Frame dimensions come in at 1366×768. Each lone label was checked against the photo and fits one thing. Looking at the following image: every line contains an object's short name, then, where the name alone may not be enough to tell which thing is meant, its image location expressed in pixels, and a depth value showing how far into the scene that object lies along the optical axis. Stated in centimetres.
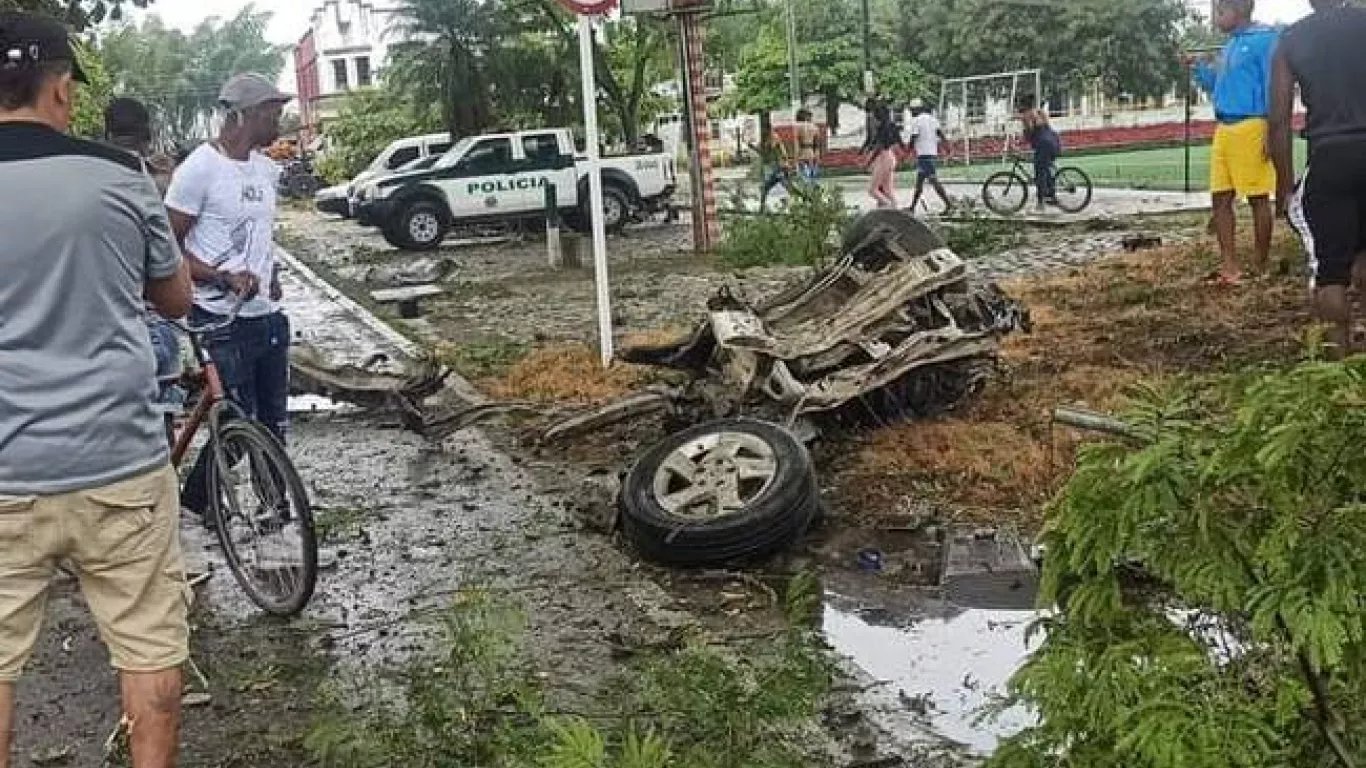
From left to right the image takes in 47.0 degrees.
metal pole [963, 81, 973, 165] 3821
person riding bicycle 2306
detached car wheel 603
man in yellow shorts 1027
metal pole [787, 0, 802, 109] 4762
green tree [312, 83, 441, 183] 4828
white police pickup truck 2612
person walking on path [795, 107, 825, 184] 2746
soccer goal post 3662
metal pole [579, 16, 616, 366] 1022
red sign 979
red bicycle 575
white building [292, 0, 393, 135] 10344
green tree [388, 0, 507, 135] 3161
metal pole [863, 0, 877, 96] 4651
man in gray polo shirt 348
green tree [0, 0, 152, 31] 1096
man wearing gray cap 624
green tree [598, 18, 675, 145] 3419
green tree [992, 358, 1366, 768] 241
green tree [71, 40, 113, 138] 2303
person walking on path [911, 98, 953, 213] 2505
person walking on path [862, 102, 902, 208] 2381
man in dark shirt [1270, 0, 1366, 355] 661
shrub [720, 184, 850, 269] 1653
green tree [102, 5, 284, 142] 9788
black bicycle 2286
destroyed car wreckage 618
